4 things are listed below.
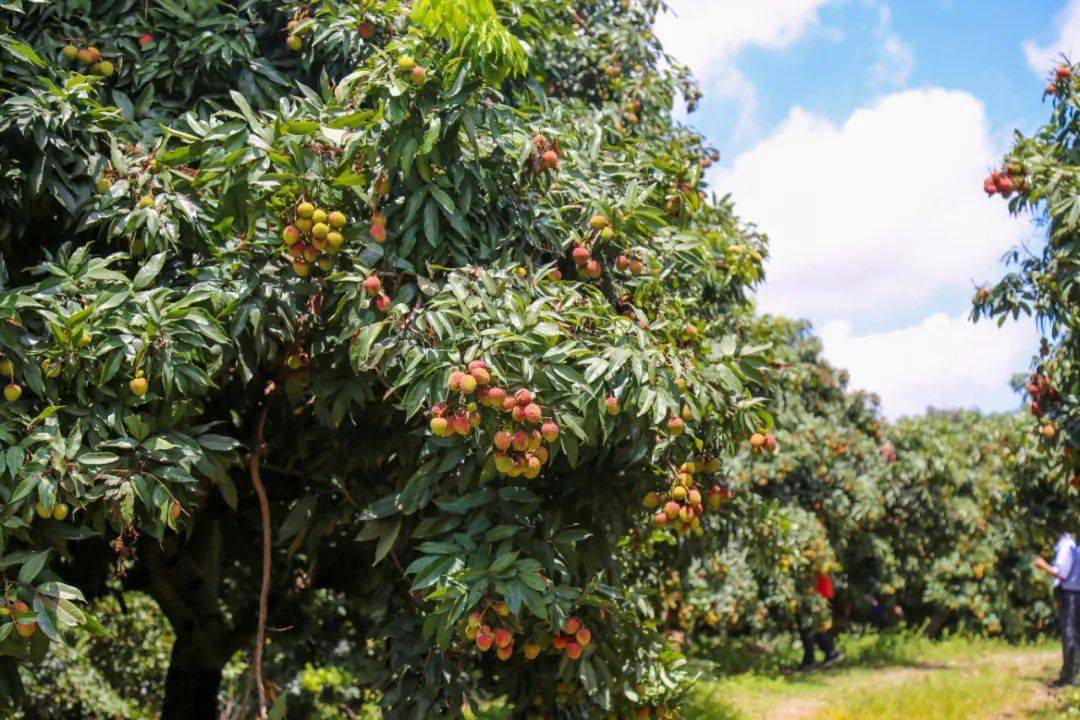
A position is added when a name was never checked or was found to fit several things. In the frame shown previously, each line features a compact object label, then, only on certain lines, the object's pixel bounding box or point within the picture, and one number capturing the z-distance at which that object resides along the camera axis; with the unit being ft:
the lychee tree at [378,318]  9.99
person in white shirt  27.14
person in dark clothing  36.85
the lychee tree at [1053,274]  15.84
